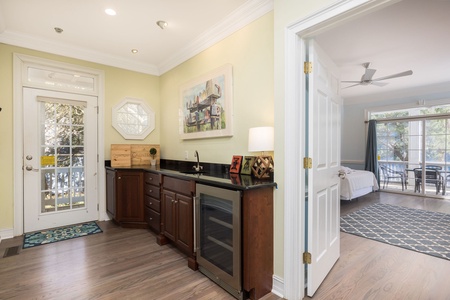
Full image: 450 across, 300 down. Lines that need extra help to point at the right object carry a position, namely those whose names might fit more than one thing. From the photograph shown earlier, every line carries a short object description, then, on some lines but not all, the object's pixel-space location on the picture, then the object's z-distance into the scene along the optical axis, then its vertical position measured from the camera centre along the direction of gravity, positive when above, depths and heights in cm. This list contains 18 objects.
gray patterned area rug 295 -122
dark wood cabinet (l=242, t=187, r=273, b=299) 181 -75
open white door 192 -17
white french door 336 -15
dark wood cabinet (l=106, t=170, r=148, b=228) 347 -74
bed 493 -80
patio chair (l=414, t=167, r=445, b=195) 573 -75
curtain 664 -5
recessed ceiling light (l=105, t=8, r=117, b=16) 258 +154
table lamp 216 +1
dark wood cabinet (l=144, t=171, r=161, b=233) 306 -71
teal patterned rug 303 -120
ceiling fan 416 +136
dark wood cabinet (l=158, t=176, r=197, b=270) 237 -74
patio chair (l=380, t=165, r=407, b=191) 638 -76
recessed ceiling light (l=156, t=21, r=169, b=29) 283 +154
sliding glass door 573 -14
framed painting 287 +59
